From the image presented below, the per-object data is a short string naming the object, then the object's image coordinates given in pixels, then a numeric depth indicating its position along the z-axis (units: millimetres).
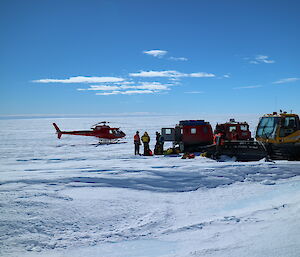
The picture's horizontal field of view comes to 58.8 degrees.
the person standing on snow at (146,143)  13727
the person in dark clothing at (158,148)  13881
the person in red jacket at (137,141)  13916
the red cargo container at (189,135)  14555
